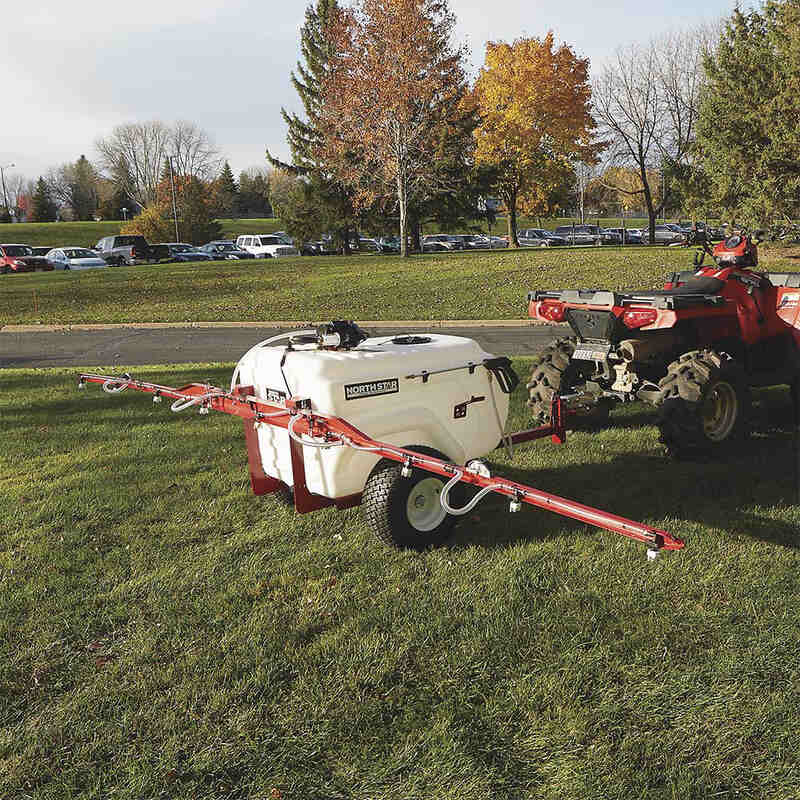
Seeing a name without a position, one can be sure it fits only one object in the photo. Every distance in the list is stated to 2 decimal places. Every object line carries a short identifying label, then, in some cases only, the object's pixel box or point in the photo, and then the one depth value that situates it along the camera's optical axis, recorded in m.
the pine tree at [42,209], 90.00
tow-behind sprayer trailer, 4.20
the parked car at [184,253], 45.19
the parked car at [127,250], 41.03
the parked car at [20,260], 35.38
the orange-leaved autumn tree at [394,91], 28.02
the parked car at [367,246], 49.50
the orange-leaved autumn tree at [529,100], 34.00
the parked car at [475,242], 55.49
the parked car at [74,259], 37.97
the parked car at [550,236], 57.32
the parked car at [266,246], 48.84
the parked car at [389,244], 48.46
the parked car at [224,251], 48.47
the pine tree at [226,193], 84.06
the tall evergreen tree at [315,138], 40.22
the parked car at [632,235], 58.78
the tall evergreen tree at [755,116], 23.25
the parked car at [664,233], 58.49
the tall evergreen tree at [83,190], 99.31
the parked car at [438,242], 53.56
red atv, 6.08
